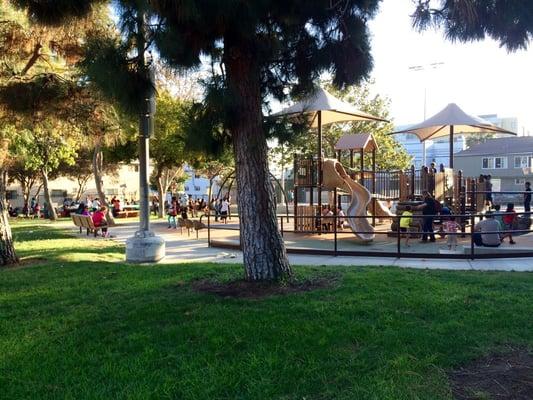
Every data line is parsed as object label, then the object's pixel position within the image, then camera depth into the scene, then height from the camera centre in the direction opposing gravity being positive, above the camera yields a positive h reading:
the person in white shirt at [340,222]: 17.77 -0.66
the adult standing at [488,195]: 19.12 +0.25
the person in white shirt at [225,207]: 24.73 -0.11
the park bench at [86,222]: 18.02 -0.58
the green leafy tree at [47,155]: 28.77 +3.20
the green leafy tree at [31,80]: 10.51 +2.74
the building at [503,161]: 59.12 +4.87
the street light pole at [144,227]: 10.95 -0.48
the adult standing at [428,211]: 13.91 -0.24
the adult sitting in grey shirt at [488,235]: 11.65 -0.78
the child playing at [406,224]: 13.43 -0.58
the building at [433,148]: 108.69 +12.51
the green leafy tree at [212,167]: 35.34 +3.25
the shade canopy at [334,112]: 15.44 +3.01
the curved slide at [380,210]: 17.59 -0.25
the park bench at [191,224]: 17.08 -0.64
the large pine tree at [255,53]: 6.02 +2.12
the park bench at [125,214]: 31.34 -0.50
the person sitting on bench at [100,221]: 17.92 -0.52
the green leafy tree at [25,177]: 43.84 +2.80
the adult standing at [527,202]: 17.56 -0.03
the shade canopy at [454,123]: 18.47 +3.07
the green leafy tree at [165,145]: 26.39 +3.48
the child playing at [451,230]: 12.29 -0.72
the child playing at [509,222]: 14.24 -0.59
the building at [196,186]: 84.88 +3.29
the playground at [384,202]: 12.05 +0.06
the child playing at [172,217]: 21.70 -0.50
